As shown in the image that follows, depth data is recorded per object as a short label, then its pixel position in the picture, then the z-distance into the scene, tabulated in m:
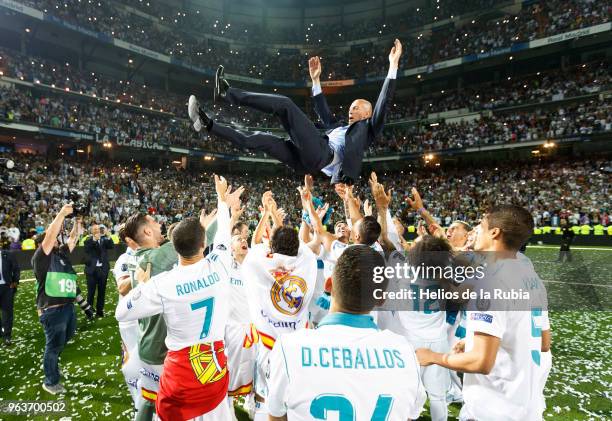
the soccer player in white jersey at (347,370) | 1.38
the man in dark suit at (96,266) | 7.96
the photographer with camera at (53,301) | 4.63
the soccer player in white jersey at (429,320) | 3.47
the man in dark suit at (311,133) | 3.98
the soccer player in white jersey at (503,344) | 1.91
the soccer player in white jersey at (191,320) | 2.48
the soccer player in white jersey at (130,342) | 3.24
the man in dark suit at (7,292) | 6.39
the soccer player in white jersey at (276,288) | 3.42
